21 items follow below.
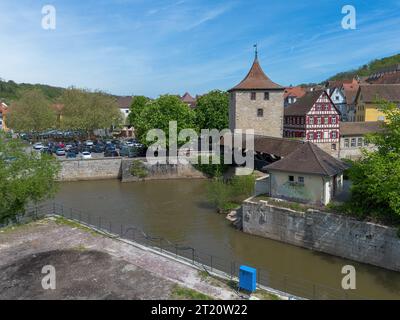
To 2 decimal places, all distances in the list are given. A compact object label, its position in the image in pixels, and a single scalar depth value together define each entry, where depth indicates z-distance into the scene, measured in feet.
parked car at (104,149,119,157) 147.43
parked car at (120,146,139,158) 142.72
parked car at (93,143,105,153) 159.00
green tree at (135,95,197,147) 131.64
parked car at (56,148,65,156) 148.77
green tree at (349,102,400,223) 52.60
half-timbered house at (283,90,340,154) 133.69
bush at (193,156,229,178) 124.36
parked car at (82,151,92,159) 137.16
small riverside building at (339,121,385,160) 133.08
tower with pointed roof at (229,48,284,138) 125.59
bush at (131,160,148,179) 126.72
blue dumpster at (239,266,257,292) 39.65
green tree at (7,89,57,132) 181.47
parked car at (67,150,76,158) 144.56
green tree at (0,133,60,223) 63.36
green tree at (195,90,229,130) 155.02
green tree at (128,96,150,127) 185.60
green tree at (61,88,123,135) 173.37
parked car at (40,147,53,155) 156.00
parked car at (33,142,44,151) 163.23
